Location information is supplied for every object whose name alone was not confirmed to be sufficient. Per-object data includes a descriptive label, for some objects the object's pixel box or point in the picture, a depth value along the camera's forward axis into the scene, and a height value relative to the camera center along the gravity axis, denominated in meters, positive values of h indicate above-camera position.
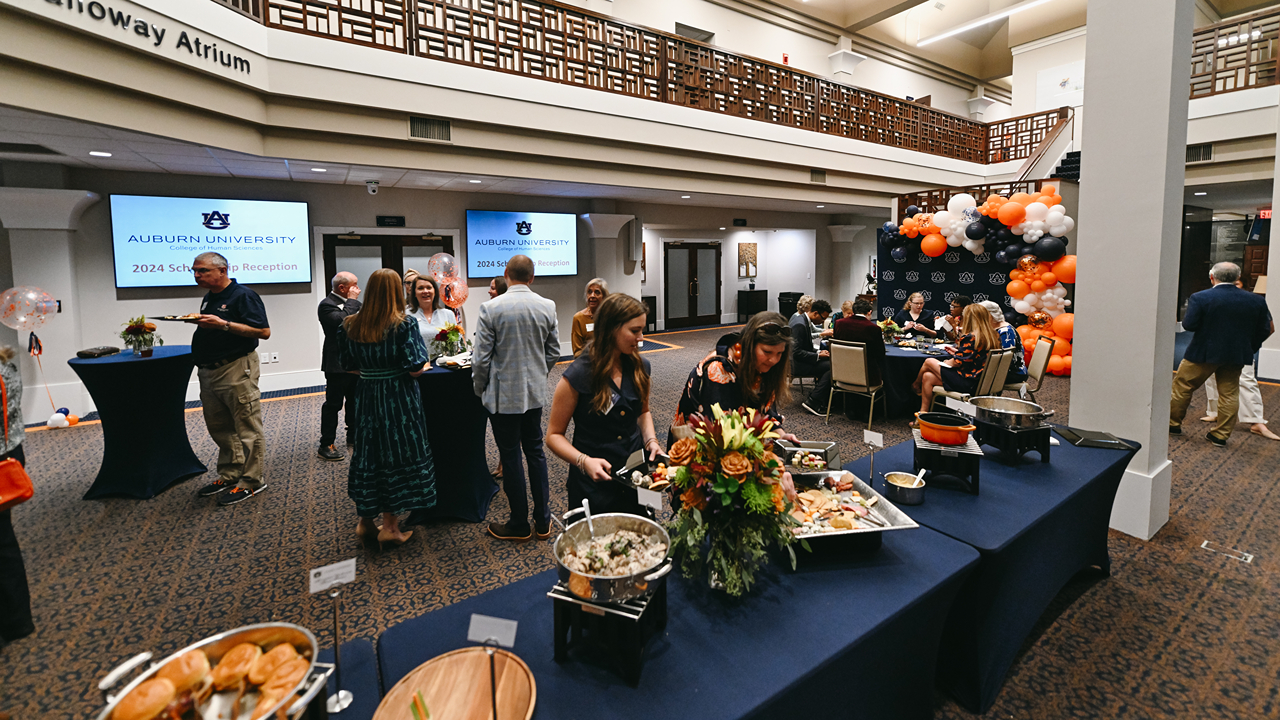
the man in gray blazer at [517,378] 3.11 -0.41
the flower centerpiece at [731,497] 1.30 -0.45
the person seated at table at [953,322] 6.53 -0.26
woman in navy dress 2.06 -0.38
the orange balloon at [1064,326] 7.53 -0.35
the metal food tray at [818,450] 2.07 -0.55
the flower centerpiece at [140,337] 3.87 -0.21
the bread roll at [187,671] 0.86 -0.56
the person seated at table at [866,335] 5.32 -0.32
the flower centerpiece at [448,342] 3.75 -0.25
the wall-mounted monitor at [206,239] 6.23 +0.79
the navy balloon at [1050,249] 7.54 +0.68
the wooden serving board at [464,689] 0.98 -0.69
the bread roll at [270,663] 0.91 -0.58
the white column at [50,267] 5.50 +0.40
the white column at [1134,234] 2.95 +0.36
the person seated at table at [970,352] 4.88 -0.44
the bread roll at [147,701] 0.79 -0.56
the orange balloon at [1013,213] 7.82 +1.21
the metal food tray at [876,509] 1.58 -0.64
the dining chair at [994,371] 4.88 -0.62
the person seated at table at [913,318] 6.96 -0.23
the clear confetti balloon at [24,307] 4.37 +0.00
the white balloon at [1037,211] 7.65 +1.20
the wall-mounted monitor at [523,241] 8.68 +1.00
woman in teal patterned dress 2.83 -0.56
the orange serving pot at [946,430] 2.14 -0.49
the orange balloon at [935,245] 8.91 +0.88
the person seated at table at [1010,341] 5.09 -0.37
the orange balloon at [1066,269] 7.46 +0.41
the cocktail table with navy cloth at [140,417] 3.65 -0.76
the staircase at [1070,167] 10.21 +2.48
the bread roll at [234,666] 0.89 -0.58
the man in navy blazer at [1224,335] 4.64 -0.30
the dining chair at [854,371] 5.34 -0.67
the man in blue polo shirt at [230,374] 3.64 -0.45
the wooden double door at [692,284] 13.80 +0.46
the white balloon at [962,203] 8.48 +1.48
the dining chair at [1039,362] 5.54 -0.61
